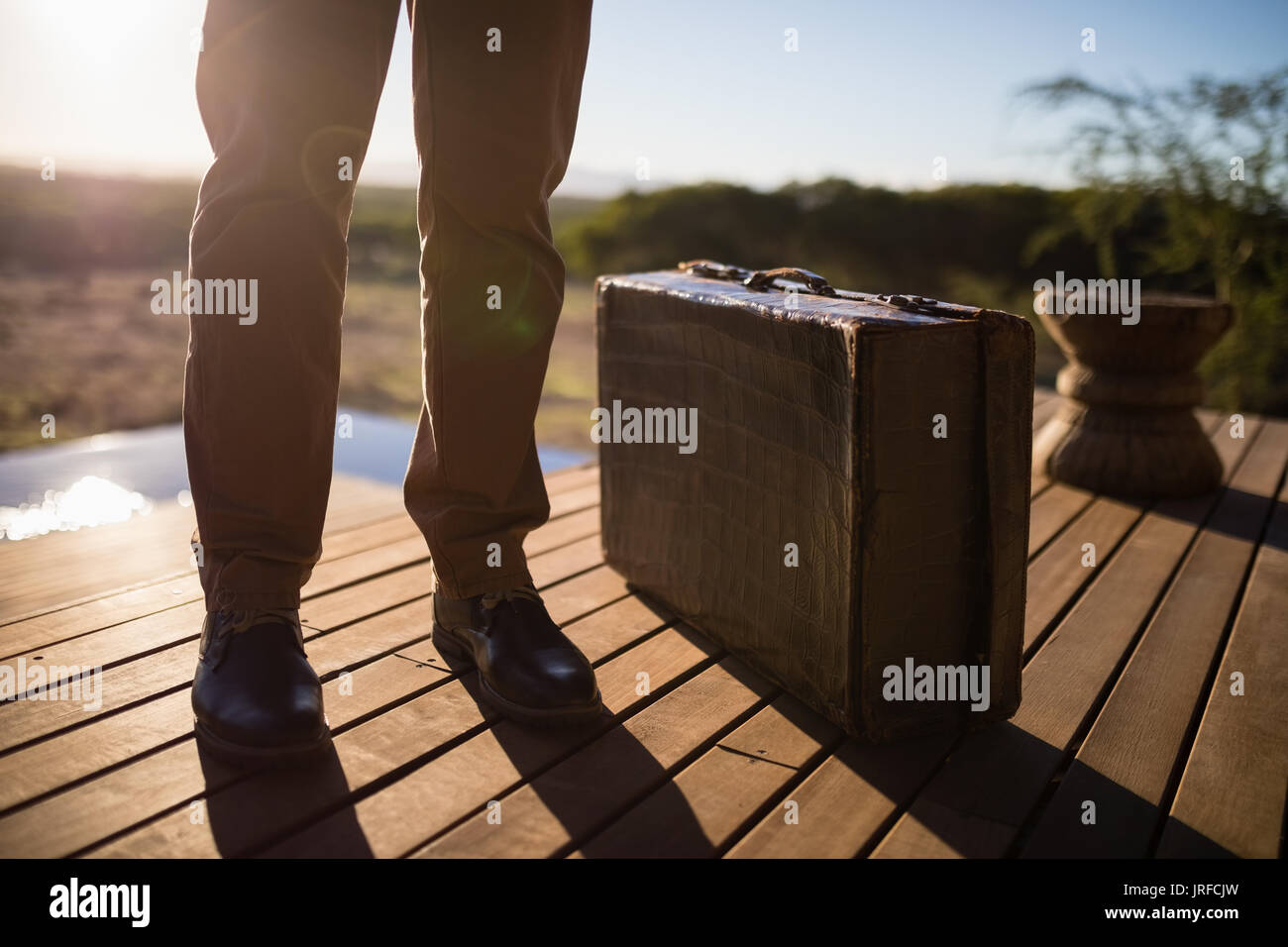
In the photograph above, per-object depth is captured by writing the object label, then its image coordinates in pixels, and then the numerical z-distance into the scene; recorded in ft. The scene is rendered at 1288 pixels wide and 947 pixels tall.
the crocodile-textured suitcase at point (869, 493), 3.48
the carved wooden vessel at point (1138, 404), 7.18
